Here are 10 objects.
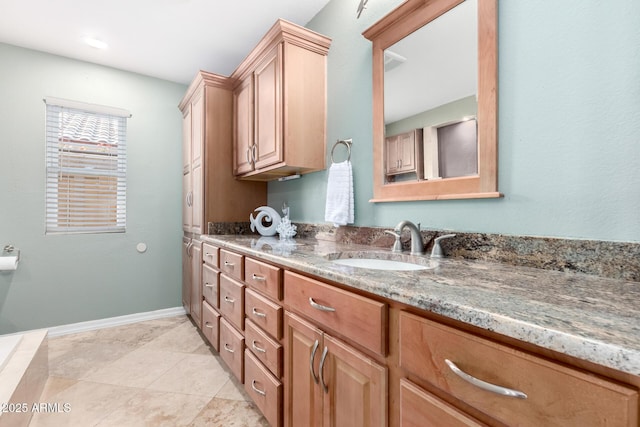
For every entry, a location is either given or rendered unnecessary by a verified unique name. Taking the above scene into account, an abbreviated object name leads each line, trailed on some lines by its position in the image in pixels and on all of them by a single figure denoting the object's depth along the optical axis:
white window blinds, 2.72
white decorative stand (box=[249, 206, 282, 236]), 2.38
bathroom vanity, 0.43
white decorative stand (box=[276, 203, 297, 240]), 2.21
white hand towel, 1.76
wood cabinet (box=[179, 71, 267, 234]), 2.56
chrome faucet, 1.29
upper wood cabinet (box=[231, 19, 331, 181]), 1.92
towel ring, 1.85
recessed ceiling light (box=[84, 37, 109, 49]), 2.48
